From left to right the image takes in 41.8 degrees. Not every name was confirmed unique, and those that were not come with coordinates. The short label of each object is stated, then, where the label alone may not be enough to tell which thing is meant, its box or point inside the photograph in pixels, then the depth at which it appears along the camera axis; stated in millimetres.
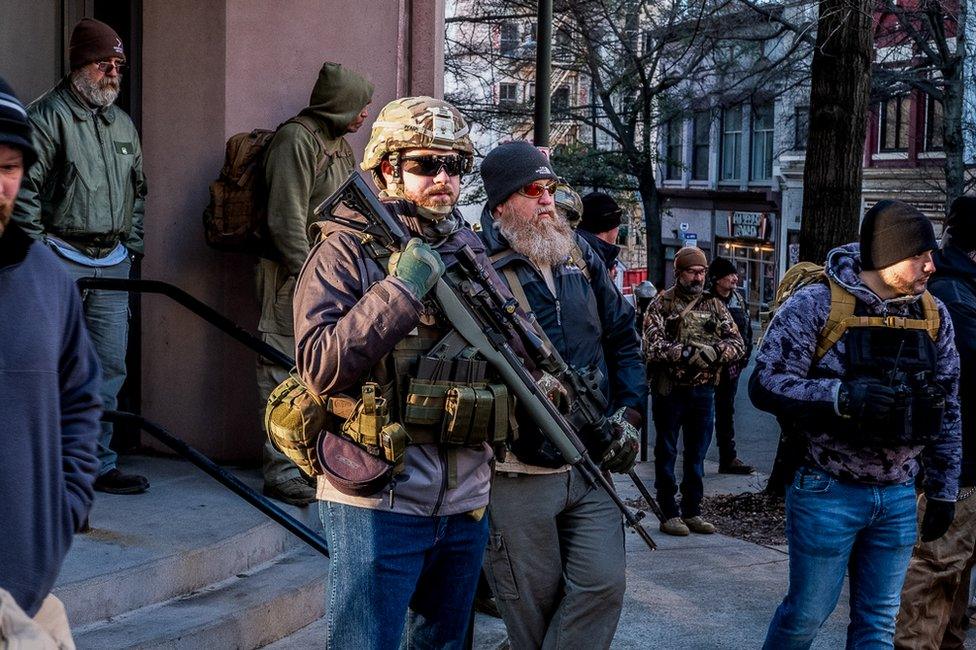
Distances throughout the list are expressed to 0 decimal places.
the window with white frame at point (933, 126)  29188
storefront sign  37469
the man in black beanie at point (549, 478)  4227
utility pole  7934
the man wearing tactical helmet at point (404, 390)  3184
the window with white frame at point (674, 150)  31469
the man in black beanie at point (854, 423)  4332
